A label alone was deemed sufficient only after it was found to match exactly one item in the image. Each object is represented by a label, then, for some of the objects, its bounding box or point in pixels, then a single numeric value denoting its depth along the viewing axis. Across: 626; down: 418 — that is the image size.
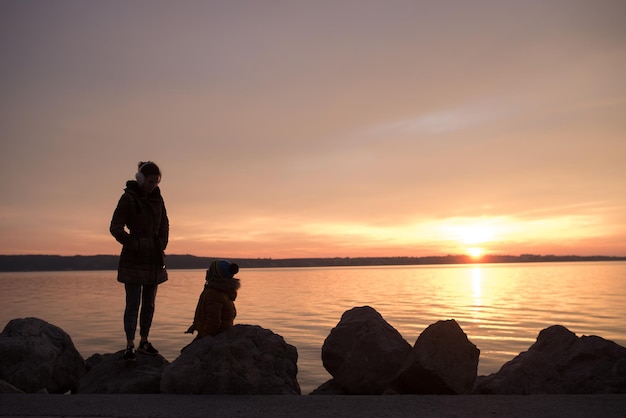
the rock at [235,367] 5.08
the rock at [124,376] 5.66
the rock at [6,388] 5.20
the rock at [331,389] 6.75
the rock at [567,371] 5.78
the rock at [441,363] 6.09
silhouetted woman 6.09
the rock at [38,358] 6.61
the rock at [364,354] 6.54
